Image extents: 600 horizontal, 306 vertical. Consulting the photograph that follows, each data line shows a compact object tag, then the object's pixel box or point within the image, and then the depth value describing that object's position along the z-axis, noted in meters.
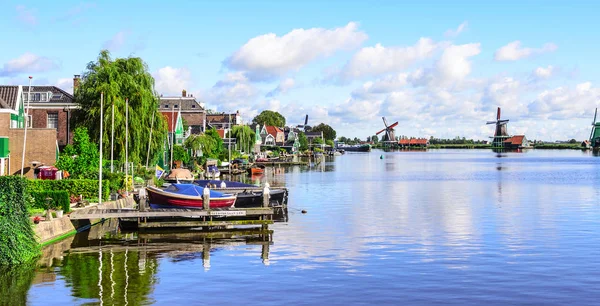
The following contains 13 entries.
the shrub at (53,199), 42.44
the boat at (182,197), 48.69
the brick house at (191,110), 137.50
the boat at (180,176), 69.19
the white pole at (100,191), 47.03
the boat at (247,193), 56.50
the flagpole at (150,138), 73.43
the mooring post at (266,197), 48.78
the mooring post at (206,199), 46.22
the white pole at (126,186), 56.73
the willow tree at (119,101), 69.00
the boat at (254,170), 117.78
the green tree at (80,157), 60.47
